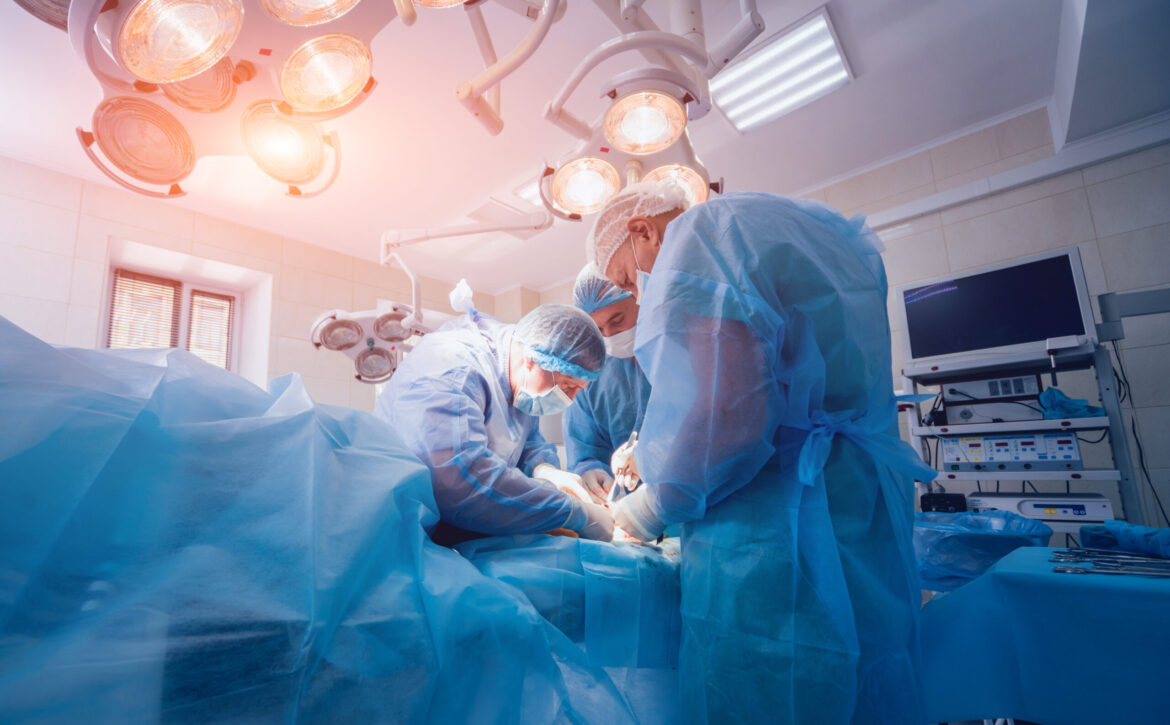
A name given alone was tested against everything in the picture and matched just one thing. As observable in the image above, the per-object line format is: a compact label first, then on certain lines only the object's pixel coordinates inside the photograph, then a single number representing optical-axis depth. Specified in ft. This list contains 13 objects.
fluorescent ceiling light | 8.29
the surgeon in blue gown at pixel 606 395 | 6.00
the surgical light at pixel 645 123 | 5.16
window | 11.94
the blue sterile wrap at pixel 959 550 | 4.29
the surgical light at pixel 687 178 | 6.05
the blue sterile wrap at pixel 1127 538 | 3.54
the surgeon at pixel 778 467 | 2.49
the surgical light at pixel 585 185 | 6.00
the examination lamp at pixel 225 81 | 3.59
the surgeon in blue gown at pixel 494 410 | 3.42
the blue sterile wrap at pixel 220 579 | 1.44
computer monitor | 7.59
